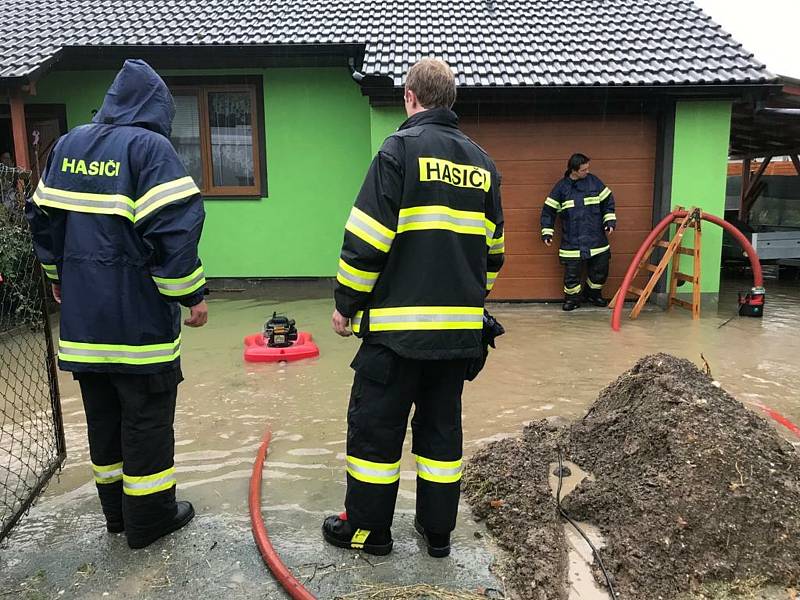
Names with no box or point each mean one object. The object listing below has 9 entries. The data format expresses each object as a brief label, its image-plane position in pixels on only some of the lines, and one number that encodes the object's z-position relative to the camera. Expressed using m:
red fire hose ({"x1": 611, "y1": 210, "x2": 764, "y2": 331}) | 7.32
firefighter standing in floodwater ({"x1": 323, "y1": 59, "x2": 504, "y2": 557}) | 2.58
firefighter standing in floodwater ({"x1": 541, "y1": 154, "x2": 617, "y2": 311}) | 8.20
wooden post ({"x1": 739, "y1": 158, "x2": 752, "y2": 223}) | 15.27
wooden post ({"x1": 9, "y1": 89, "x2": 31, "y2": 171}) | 8.41
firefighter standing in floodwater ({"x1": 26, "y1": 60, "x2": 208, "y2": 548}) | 2.70
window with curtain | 9.61
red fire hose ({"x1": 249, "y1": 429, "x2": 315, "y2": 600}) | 2.51
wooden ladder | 7.61
